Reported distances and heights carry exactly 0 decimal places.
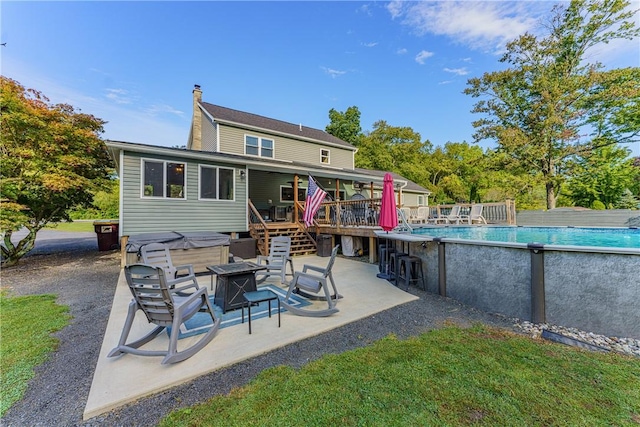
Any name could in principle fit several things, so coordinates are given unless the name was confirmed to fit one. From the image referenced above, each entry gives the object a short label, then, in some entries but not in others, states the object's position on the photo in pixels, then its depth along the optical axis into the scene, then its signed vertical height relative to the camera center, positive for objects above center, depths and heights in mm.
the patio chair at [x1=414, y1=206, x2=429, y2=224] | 15292 +24
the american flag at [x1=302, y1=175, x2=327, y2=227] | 9309 +630
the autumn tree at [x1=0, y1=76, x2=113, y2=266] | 8365 +2105
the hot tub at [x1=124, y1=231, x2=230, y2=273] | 6704 -765
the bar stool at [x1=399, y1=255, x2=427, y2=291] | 5847 -1246
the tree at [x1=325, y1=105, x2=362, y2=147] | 30844 +10742
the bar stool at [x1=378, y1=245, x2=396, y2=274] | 6968 -1091
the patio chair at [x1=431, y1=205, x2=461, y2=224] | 13733 -153
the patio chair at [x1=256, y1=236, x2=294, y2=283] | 6055 -1031
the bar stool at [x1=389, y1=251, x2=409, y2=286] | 6203 -1167
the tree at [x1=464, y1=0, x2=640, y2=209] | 15418 +7394
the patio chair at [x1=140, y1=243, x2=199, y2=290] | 5181 -795
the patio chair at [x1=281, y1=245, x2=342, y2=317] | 4312 -1243
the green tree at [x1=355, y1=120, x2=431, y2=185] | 28766 +7395
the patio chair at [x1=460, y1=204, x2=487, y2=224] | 13194 -65
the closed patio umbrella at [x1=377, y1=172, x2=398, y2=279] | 6520 +173
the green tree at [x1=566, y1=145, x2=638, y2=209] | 16734 +2487
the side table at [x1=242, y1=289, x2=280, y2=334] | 3742 -1190
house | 8484 +1533
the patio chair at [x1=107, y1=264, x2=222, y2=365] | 2922 -1028
